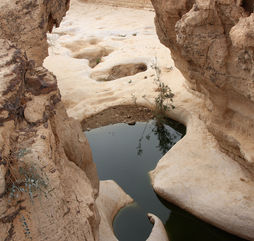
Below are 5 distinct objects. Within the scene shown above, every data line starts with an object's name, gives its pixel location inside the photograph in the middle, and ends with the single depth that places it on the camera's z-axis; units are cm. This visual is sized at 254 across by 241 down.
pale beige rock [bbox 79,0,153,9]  1220
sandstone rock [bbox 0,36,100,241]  241
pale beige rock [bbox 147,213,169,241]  407
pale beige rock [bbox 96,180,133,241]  382
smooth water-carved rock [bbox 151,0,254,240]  374
